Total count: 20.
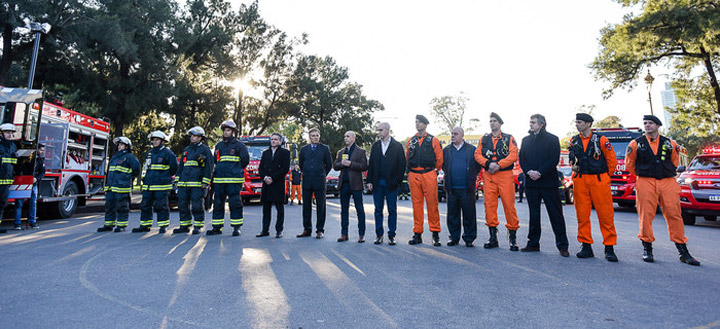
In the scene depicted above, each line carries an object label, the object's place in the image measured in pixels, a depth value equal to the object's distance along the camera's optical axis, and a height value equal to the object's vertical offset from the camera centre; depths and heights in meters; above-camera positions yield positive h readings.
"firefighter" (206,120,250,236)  7.76 +0.44
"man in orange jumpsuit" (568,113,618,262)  5.62 +0.23
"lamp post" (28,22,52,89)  12.42 +5.08
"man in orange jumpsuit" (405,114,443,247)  6.71 +0.41
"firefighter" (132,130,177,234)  8.06 +0.36
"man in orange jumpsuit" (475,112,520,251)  6.25 +0.38
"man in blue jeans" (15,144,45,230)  8.60 +0.13
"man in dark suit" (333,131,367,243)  7.05 +0.33
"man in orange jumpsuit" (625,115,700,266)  5.44 +0.20
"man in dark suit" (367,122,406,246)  6.83 +0.46
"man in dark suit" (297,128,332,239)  7.47 +0.48
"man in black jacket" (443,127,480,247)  6.57 +0.26
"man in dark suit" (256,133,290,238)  7.67 +0.43
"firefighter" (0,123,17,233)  8.11 +0.84
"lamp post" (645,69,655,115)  23.25 +6.36
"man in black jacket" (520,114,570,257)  5.98 +0.32
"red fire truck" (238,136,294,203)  15.57 +0.91
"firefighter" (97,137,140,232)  8.16 +0.37
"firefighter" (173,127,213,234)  7.79 +0.43
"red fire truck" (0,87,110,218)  8.83 +1.40
